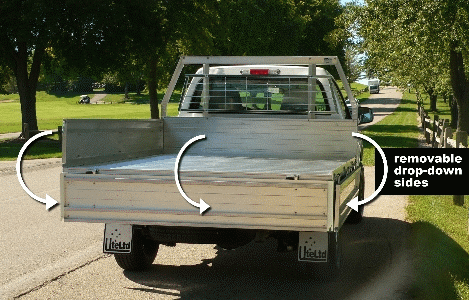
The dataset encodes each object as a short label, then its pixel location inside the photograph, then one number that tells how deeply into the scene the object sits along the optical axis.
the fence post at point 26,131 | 31.36
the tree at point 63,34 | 30.05
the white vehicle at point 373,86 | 124.71
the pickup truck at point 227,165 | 5.44
